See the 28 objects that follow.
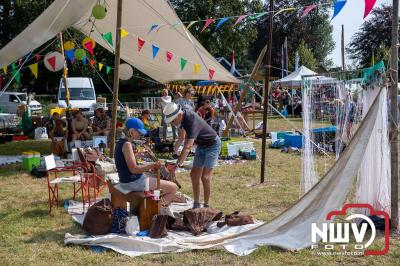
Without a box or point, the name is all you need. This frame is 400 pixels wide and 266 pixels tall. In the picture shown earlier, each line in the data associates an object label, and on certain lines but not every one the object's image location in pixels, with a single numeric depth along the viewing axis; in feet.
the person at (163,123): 37.40
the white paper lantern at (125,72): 41.60
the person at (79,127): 33.69
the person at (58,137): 32.99
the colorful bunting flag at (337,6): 17.57
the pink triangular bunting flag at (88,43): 35.55
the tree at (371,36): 112.27
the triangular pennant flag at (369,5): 15.99
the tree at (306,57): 119.03
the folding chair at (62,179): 18.69
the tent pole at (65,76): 44.20
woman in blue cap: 15.66
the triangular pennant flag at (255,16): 23.31
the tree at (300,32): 149.59
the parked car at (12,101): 76.66
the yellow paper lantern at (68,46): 37.11
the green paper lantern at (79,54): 34.40
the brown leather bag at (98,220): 15.40
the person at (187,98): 34.27
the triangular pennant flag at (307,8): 20.94
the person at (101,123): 35.86
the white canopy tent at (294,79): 69.81
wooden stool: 15.94
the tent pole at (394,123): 15.15
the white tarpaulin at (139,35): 26.45
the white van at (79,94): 59.98
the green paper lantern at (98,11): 27.30
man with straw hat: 17.12
